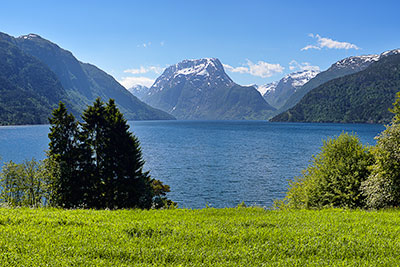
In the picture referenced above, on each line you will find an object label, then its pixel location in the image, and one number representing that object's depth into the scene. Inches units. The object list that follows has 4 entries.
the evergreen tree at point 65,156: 1242.0
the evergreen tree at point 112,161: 1354.6
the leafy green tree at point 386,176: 902.4
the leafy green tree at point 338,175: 1045.8
